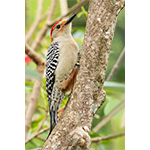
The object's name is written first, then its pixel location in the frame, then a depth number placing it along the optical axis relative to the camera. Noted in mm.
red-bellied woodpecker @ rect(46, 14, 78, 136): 4246
